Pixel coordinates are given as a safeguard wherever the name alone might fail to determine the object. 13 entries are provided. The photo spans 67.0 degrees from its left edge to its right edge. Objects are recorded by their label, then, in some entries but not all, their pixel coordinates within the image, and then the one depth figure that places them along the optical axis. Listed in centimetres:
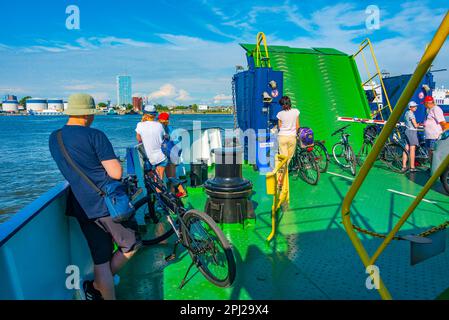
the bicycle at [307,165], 748
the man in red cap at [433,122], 743
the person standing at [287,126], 688
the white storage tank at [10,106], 16182
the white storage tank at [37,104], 16638
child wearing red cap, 650
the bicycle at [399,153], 838
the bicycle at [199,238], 332
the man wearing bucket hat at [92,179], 271
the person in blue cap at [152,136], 604
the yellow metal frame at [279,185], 459
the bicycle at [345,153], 835
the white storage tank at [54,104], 15562
